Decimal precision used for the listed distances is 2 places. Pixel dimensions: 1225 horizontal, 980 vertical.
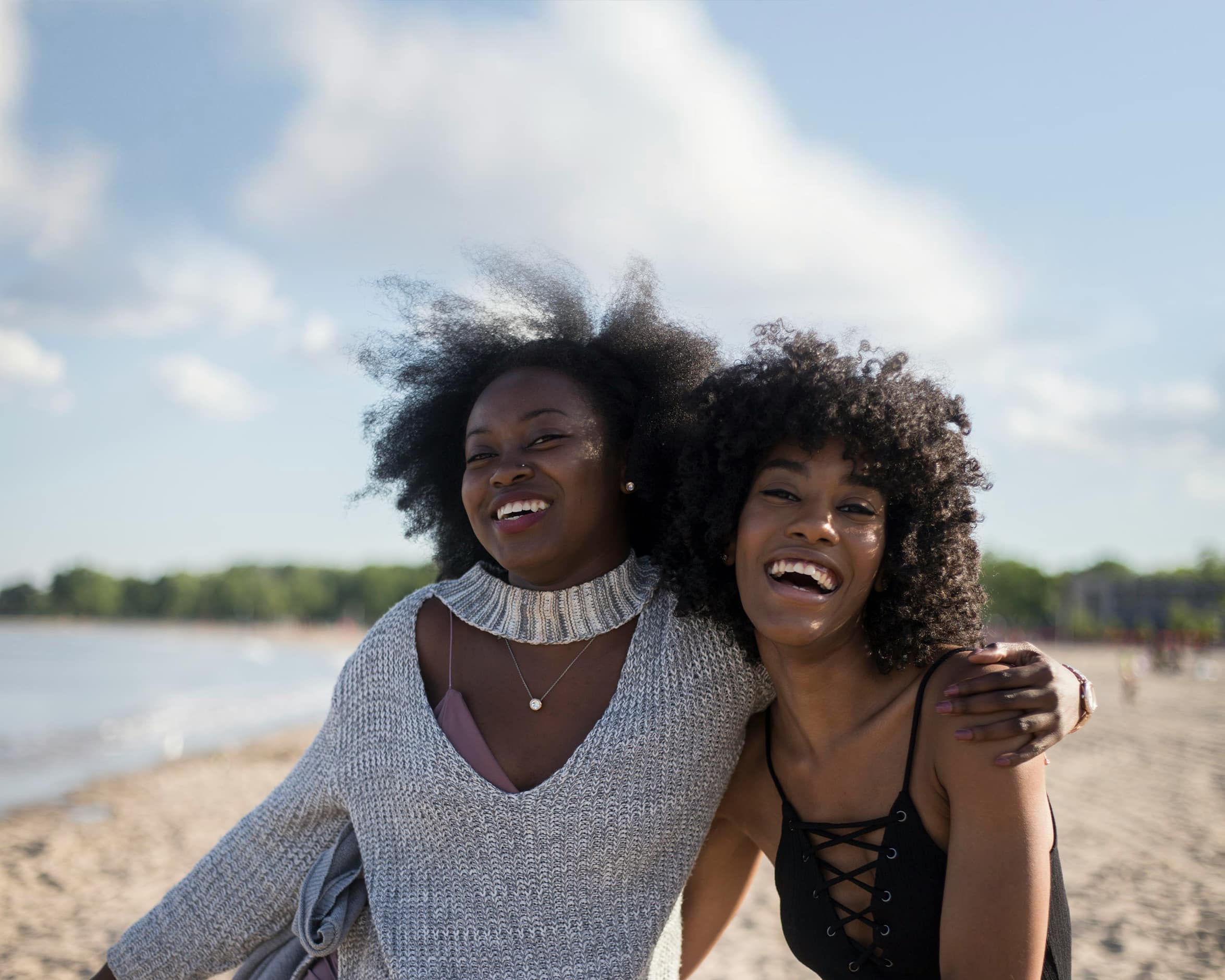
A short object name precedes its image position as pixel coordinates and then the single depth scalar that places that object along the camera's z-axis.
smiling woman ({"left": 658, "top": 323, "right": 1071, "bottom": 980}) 2.30
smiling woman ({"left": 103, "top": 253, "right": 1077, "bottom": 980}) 2.77
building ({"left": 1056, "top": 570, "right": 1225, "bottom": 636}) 76.24
